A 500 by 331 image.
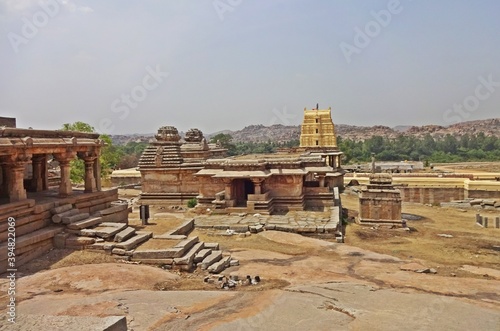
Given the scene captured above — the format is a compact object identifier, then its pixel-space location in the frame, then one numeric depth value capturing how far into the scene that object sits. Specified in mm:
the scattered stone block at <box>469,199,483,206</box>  24973
